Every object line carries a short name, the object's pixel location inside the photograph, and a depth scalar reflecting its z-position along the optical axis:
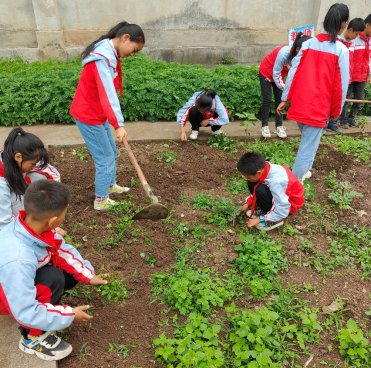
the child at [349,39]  4.86
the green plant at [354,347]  2.44
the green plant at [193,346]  2.29
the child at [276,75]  4.69
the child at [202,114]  4.94
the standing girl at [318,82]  3.44
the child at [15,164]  2.49
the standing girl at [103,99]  3.04
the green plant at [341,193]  3.99
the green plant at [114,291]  2.80
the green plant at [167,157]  4.75
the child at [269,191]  3.17
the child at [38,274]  1.96
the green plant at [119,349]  2.43
